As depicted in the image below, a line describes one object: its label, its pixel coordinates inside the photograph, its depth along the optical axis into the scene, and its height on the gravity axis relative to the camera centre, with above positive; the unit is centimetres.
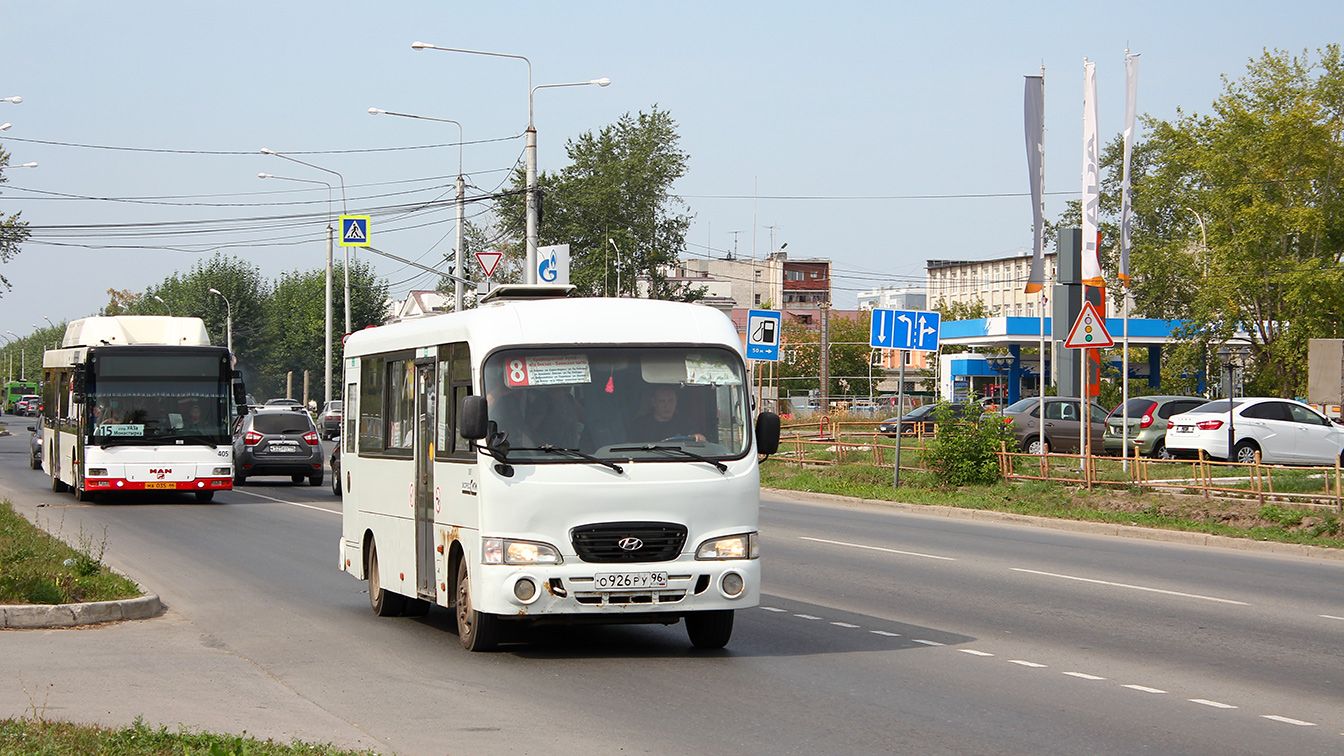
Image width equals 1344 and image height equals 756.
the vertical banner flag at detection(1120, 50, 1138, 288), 3534 +706
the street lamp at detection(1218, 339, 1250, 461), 2688 +140
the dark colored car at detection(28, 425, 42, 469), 4012 -167
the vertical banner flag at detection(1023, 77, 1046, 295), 3641 +619
